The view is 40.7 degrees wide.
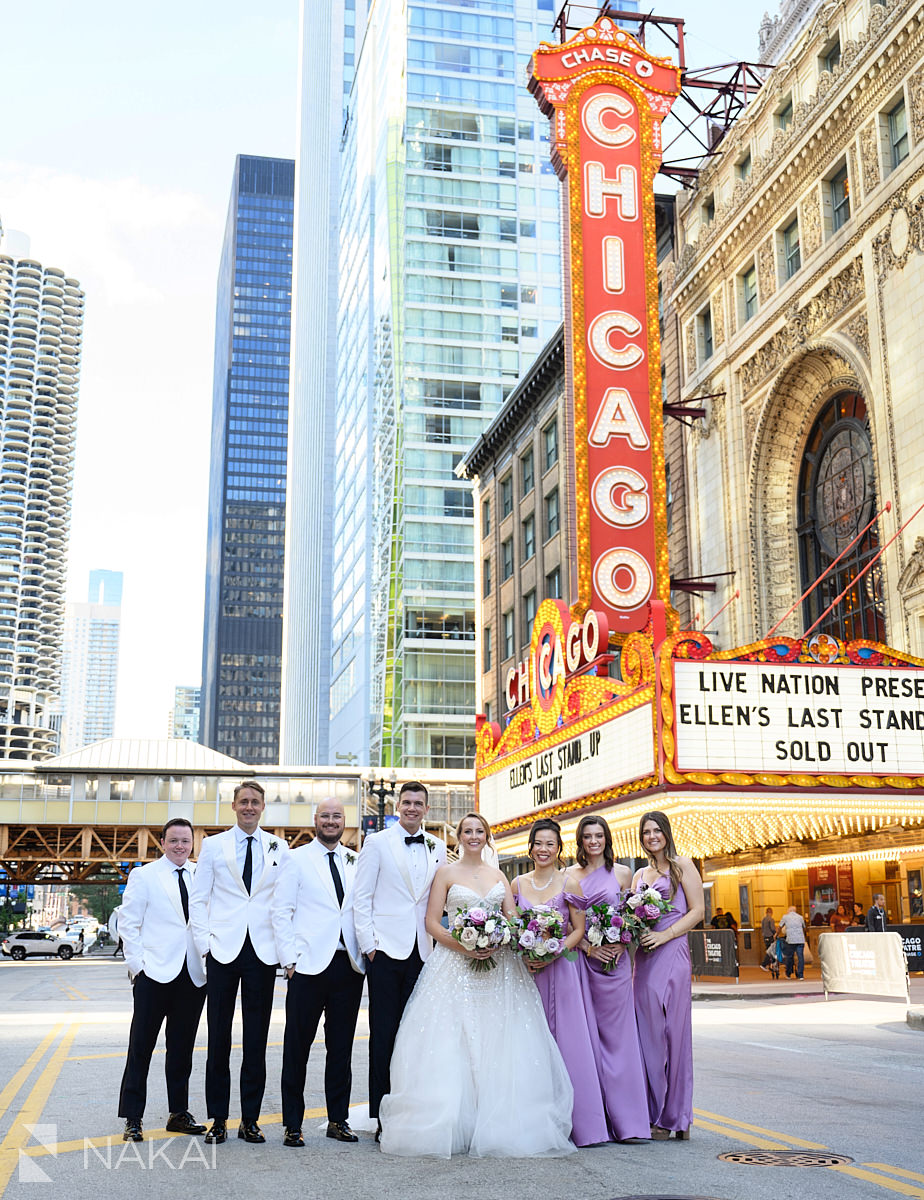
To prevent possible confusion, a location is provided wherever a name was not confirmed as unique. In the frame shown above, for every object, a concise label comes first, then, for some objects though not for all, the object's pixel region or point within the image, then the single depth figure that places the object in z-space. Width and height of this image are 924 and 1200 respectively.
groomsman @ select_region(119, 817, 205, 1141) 8.91
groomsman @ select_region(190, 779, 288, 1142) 8.54
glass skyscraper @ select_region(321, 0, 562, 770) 92.50
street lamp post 42.83
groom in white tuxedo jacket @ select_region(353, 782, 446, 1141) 8.73
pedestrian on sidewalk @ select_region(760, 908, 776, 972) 31.31
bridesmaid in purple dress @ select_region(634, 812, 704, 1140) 8.44
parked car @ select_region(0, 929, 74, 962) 68.81
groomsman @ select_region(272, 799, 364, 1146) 8.58
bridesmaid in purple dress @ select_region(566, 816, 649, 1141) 8.38
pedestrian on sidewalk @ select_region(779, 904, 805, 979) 28.44
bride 7.95
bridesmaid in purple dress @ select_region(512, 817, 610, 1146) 8.24
